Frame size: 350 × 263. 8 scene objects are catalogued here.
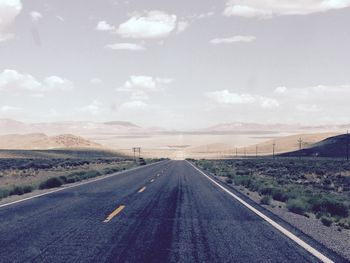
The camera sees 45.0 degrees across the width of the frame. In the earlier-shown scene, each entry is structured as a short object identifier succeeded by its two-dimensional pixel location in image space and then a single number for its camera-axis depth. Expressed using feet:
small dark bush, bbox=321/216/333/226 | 34.42
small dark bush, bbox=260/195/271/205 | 47.67
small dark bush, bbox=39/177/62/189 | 71.82
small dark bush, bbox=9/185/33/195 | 62.25
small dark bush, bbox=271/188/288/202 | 53.98
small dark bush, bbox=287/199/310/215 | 42.28
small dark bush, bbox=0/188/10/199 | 57.54
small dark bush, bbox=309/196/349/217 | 41.87
